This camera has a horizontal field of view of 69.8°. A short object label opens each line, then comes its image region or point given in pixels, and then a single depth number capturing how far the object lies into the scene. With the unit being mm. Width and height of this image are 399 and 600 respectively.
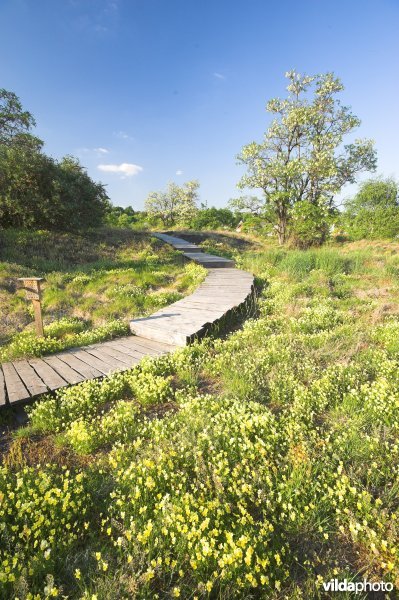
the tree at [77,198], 17062
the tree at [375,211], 31859
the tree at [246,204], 23734
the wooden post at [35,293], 6223
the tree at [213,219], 41969
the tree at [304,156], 21328
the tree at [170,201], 57094
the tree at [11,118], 15945
